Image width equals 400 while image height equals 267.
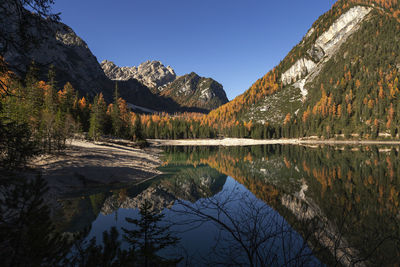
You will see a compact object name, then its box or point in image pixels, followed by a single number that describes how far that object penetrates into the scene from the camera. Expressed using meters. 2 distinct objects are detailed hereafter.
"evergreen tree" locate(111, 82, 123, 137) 71.50
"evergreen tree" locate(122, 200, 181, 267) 6.58
